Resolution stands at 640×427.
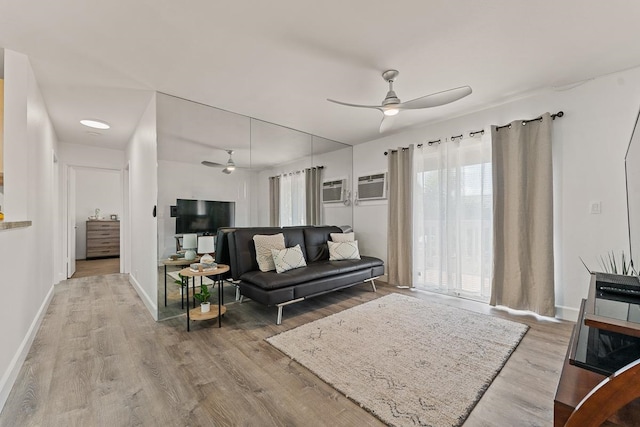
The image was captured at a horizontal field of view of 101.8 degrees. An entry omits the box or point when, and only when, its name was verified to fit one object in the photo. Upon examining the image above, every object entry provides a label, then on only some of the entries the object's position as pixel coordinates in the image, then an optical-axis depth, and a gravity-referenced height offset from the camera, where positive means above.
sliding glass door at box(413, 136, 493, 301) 3.38 -0.07
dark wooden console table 0.73 -0.56
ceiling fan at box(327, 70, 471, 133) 2.22 +1.02
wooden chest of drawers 6.95 -0.66
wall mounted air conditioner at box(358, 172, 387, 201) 4.59 +0.48
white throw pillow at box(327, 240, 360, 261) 3.92 -0.57
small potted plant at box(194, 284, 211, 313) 2.75 -0.89
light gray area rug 1.59 -1.16
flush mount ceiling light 3.70 +1.32
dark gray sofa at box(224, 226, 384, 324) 2.80 -0.71
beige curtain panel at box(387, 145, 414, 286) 4.12 -0.08
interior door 4.75 -0.06
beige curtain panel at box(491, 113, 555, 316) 2.86 -0.05
